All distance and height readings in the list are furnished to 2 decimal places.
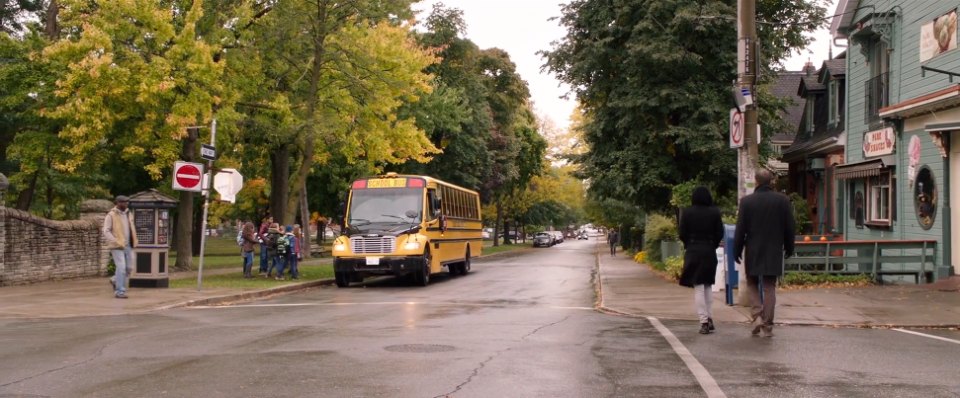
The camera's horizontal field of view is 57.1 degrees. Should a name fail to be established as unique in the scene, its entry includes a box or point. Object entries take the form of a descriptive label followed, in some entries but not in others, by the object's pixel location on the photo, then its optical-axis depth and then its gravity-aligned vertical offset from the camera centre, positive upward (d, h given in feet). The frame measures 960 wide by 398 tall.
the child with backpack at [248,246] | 74.18 -1.87
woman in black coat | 33.83 -0.81
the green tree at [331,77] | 79.71 +14.25
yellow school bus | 69.05 -0.42
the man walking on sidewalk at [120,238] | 51.13 -0.86
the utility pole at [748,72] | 43.96 +7.70
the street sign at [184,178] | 56.18 +2.93
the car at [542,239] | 256.93 -4.06
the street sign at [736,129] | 44.67 +4.97
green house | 55.93 +7.34
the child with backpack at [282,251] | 71.56 -2.17
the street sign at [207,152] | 54.77 +4.52
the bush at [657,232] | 94.19 -0.64
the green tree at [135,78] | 71.97 +12.10
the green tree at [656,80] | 72.84 +12.65
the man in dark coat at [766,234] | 32.40 -0.28
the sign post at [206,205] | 55.00 +1.17
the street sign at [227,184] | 62.85 +2.93
